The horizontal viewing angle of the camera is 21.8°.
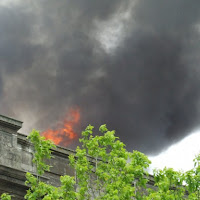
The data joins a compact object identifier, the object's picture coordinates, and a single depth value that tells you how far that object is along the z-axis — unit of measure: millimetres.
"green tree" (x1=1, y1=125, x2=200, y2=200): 19406
